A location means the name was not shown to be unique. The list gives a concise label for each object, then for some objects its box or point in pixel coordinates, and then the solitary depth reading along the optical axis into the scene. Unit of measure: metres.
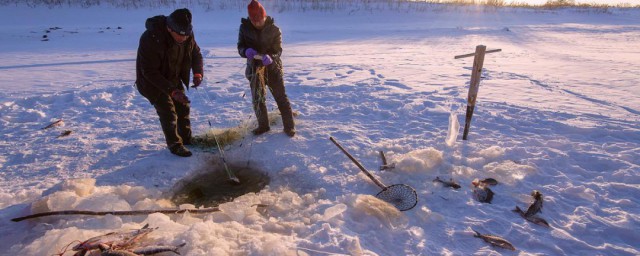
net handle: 3.68
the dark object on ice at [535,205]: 3.32
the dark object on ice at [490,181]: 3.80
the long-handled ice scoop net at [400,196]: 3.39
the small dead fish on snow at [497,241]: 2.92
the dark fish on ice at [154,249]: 2.45
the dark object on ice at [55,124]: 5.19
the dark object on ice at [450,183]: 3.74
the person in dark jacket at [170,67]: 3.71
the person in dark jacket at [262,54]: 4.30
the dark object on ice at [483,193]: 3.54
